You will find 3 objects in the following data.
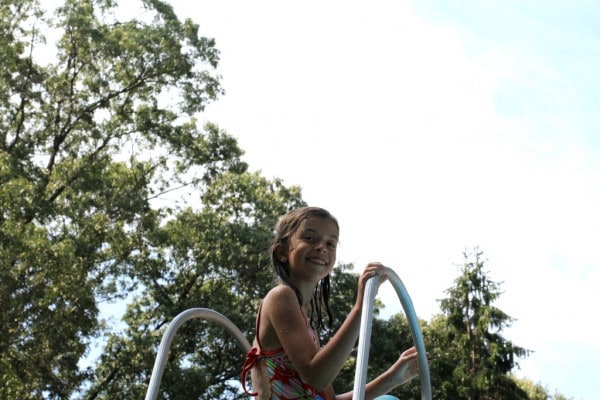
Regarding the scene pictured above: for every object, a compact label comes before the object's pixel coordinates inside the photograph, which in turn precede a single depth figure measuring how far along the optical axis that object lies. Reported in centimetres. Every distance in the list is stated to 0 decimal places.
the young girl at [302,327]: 270
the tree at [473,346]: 2322
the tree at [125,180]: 1816
